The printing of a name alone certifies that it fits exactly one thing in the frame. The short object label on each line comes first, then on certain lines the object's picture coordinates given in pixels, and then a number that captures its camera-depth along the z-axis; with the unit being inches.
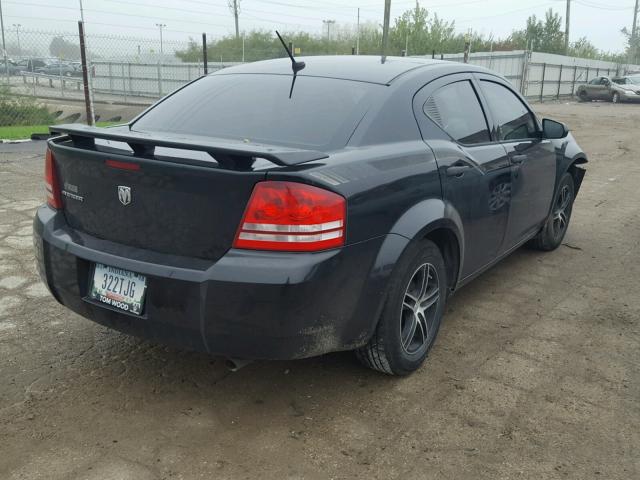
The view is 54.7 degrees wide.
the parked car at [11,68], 613.6
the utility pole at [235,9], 2191.3
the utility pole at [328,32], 1495.2
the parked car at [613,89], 1171.3
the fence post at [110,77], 957.2
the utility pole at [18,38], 548.4
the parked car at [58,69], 940.8
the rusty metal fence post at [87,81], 399.9
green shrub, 544.1
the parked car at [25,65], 724.8
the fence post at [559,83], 1248.5
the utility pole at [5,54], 602.1
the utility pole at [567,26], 1910.7
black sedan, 96.3
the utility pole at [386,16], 910.1
